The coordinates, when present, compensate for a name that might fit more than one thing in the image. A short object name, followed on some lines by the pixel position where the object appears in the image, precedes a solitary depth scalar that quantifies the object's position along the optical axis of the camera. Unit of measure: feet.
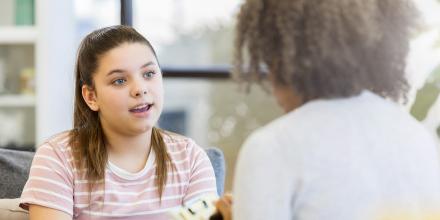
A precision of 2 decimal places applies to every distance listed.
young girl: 6.90
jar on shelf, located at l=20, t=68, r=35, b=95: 12.64
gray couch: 7.32
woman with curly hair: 5.44
